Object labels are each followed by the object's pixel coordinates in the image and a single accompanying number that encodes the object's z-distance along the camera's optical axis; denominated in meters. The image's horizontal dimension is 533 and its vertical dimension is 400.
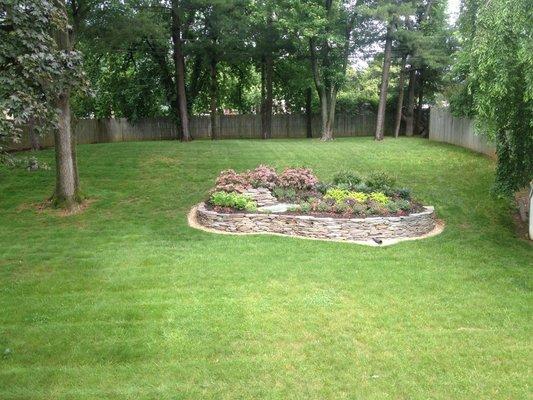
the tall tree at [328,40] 21.19
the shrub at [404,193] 11.40
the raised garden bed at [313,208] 9.90
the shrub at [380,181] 11.60
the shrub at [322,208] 10.34
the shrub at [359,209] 10.10
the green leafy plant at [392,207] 10.28
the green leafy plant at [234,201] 10.56
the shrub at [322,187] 11.54
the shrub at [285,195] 11.04
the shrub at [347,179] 11.92
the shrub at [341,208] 10.22
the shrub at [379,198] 10.68
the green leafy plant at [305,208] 10.34
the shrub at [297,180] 11.54
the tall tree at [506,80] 7.91
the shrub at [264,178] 11.36
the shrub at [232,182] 11.18
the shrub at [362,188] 11.42
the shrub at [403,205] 10.48
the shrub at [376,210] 10.16
